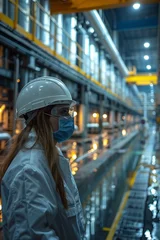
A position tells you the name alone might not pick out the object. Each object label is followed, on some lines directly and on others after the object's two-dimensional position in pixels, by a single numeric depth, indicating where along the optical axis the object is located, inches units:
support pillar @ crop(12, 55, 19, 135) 271.8
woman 45.1
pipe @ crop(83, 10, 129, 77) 448.1
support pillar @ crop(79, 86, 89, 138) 566.6
